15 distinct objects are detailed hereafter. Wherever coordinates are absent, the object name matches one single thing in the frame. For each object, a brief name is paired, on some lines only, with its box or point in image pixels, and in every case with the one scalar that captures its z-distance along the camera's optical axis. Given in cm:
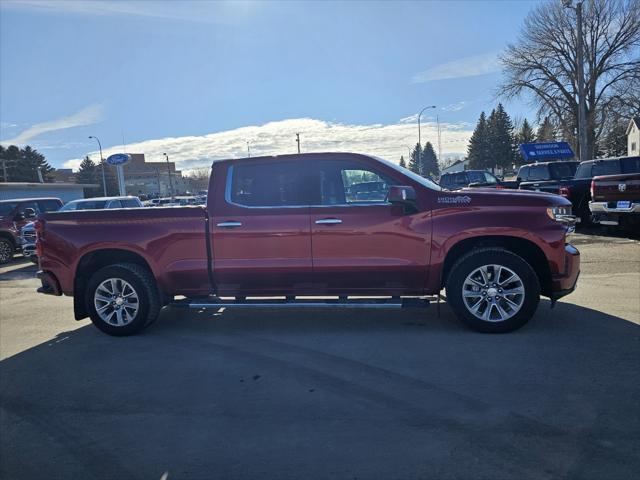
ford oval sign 3052
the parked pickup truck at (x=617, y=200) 1089
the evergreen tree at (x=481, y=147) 7975
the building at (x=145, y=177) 9751
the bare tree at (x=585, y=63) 3481
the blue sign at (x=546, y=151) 3312
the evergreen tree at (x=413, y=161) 9188
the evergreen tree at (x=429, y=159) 10302
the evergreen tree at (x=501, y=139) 7762
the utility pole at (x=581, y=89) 2152
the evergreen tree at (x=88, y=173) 8081
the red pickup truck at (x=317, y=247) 481
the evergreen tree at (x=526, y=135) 8517
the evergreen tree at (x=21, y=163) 7094
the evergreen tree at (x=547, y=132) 4082
